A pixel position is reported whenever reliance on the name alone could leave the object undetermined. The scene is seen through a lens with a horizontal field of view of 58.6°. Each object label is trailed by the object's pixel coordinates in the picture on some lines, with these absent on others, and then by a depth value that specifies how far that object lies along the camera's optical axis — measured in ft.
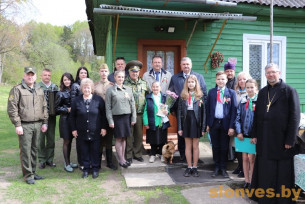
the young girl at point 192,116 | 14.92
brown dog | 16.51
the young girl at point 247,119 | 12.99
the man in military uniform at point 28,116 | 14.05
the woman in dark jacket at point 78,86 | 16.35
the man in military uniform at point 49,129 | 16.65
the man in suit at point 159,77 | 17.79
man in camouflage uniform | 16.75
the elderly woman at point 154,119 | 16.66
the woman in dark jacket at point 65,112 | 16.31
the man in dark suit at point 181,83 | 16.48
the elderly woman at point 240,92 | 14.61
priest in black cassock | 11.04
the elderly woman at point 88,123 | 15.16
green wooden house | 20.45
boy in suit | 14.55
